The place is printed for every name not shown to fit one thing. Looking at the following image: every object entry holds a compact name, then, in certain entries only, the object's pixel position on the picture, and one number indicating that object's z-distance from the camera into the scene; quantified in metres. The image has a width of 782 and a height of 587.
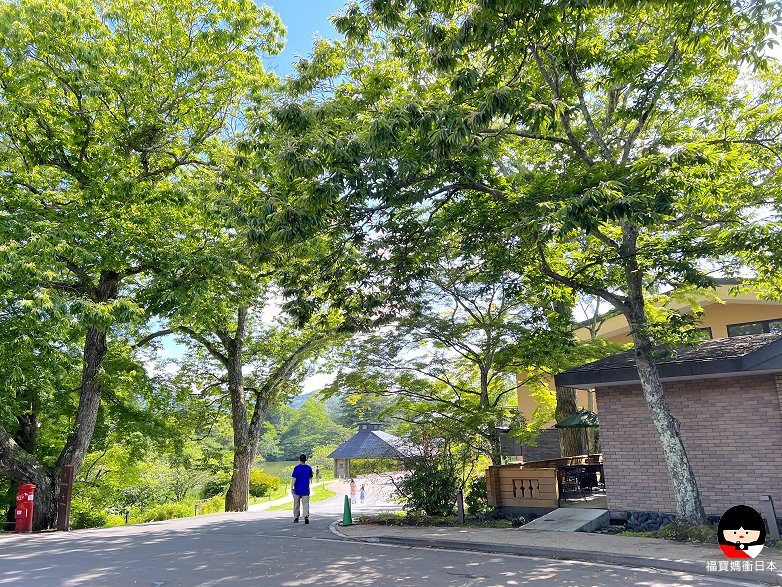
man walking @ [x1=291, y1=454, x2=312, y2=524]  13.92
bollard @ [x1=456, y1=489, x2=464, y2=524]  12.98
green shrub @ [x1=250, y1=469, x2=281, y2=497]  37.56
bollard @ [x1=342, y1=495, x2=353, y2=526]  13.75
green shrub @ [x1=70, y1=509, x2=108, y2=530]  20.17
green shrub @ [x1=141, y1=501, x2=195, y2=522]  22.28
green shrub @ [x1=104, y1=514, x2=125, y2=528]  22.48
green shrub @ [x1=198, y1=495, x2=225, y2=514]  27.17
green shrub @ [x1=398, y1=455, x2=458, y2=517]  13.63
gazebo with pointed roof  44.66
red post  14.87
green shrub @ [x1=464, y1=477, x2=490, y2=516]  14.23
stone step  11.34
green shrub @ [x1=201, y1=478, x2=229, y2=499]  36.31
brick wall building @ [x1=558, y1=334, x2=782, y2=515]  10.45
